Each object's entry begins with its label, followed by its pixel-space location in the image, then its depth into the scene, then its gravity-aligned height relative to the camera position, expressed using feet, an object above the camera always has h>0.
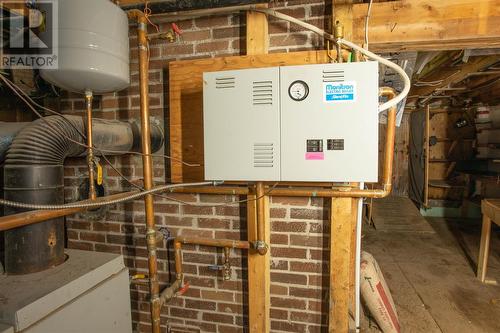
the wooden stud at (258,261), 4.35 -1.76
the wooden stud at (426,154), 14.82 +0.25
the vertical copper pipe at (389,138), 3.86 +0.30
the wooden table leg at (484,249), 8.37 -2.90
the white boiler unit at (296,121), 3.43 +0.51
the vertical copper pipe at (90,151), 3.94 +0.14
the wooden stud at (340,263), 4.28 -1.69
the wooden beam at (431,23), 3.97 +2.05
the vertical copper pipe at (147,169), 4.22 -0.15
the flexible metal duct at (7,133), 3.43 +0.36
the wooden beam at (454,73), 7.37 +2.72
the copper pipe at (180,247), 4.57 -1.55
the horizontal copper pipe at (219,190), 4.59 -0.52
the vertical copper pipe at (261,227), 4.24 -1.09
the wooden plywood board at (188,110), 4.53 +0.88
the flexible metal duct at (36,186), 3.16 -0.30
